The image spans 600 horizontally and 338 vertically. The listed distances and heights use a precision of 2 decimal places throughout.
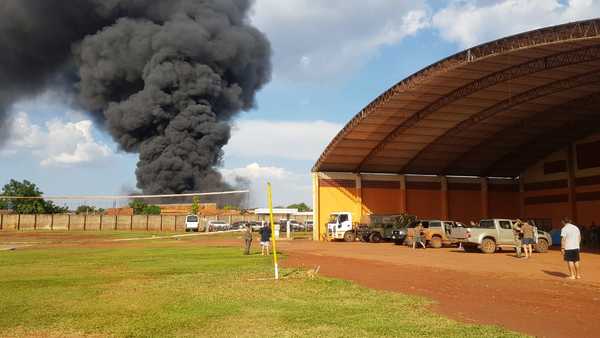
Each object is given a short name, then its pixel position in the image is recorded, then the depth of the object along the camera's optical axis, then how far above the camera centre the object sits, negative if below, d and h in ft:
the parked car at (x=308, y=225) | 219.28 -1.67
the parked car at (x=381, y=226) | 111.86 -1.01
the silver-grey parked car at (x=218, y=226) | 187.73 -1.86
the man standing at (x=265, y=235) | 71.36 -1.90
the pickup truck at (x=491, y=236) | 77.25 -2.09
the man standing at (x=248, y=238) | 73.87 -2.50
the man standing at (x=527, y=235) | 66.69 -1.67
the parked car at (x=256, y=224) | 174.51 -1.10
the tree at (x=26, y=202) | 233.96 +8.56
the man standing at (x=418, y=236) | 91.21 -2.51
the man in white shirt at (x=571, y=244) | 43.60 -1.82
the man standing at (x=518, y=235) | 70.49 -1.84
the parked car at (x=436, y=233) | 93.97 -2.04
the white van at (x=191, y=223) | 184.44 -0.82
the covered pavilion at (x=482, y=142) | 85.66 +18.49
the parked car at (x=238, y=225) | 189.57 -1.55
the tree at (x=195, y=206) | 220.90 +6.16
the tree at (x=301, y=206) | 471.95 +14.86
